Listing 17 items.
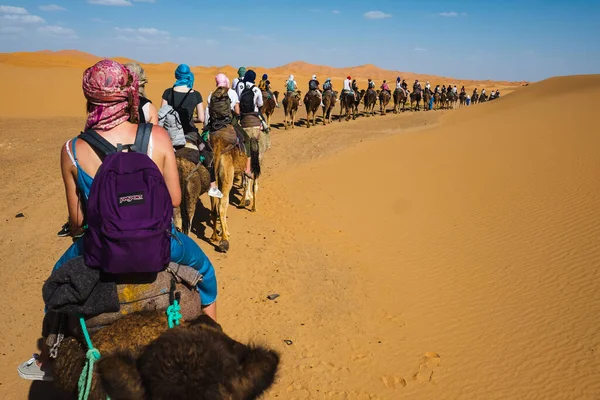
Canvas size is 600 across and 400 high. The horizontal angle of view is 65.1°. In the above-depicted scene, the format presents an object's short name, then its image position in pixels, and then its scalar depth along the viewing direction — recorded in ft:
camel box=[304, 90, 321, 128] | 74.38
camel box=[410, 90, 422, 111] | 119.55
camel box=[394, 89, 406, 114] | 105.29
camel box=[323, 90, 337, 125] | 80.69
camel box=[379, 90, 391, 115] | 103.76
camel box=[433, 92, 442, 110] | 133.05
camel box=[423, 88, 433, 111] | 126.62
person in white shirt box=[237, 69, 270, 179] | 31.24
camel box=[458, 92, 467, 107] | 146.81
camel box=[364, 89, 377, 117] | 96.12
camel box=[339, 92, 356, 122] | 86.63
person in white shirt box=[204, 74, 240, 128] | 26.21
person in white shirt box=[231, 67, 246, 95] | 37.69
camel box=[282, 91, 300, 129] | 70.63
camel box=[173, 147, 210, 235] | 22.15
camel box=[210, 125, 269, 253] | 24.97
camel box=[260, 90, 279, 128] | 59.11
